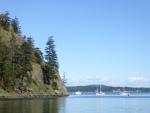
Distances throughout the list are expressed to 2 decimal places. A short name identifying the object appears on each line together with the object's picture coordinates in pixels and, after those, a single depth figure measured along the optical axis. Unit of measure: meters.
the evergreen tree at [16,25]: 174.75
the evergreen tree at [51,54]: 173.86
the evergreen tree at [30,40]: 164.90
